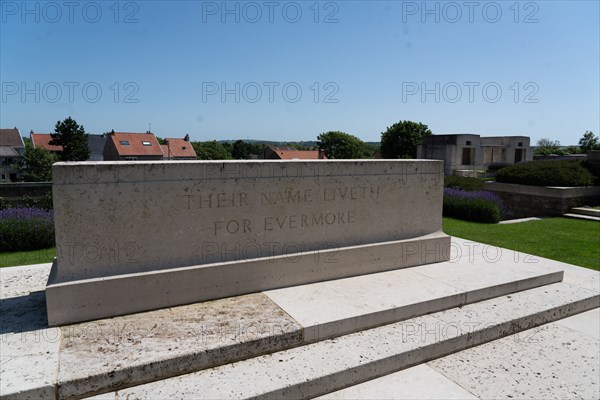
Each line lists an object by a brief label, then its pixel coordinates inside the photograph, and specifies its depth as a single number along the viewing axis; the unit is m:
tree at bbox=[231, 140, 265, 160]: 97.86
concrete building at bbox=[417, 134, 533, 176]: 25.70
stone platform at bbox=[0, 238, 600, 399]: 3.09
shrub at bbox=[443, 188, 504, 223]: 11.71
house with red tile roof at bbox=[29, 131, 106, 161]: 72.81
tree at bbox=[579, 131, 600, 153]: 70.26
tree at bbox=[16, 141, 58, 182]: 52.34
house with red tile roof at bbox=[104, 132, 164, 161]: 56.19
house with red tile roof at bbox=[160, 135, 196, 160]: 62.94
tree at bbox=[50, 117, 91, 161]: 56.31
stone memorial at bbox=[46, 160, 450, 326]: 3.87
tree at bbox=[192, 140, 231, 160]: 89.02
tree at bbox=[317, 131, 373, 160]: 80.94
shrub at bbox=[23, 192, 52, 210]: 12.18
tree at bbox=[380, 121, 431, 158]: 58.50
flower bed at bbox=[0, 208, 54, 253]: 8.06
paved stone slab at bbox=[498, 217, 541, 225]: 11.63
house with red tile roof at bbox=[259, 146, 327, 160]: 63.67
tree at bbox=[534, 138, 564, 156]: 60.84
